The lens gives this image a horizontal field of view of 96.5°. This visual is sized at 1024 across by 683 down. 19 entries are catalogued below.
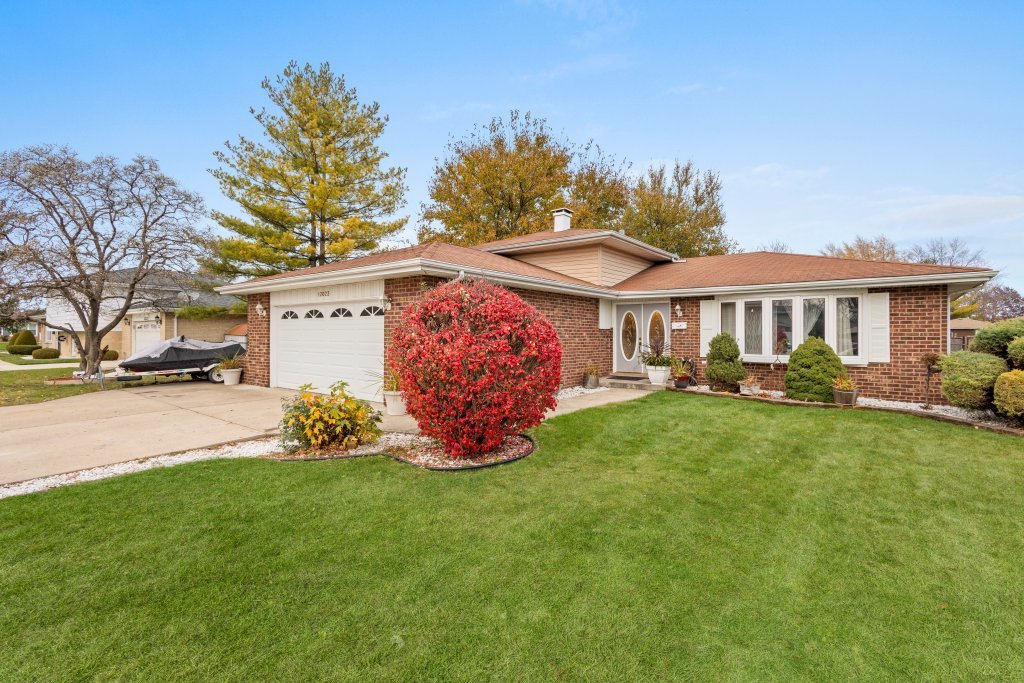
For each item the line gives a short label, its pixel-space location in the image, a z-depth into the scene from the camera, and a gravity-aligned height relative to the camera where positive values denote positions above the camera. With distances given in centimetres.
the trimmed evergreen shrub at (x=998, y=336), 732 +8
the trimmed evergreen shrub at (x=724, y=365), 1005 -49
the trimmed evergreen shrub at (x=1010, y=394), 647 -76
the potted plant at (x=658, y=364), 1140 -52
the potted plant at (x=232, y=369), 1262 -63
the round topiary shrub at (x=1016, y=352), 687 -16
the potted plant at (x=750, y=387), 970 -94
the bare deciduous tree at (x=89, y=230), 1329 +369
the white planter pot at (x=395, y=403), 805 -103
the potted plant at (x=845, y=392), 855 -93
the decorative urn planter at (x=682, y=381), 1070 -89
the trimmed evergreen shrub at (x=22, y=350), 3005 -15
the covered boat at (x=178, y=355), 1213 -24
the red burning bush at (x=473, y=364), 502 -22
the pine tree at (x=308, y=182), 2005 +745
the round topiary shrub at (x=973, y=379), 702 -58
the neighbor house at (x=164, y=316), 1573 +145
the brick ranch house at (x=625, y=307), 912 +87
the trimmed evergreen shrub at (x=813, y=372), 895 -58
